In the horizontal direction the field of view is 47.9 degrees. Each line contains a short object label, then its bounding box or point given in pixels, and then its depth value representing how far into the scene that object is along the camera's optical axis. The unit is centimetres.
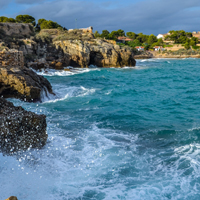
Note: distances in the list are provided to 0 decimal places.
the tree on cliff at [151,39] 11916
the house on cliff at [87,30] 6493
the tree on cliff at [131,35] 12877
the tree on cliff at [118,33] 11800
